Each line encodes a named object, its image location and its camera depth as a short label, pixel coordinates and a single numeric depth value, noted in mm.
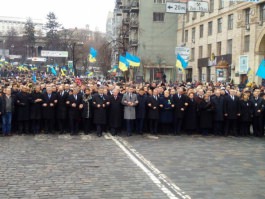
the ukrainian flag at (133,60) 26880
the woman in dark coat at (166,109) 15172
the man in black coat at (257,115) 15296
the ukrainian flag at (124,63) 28344
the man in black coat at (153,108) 14985
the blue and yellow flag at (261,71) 18266
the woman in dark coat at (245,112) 15273
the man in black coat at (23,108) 14539
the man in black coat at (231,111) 15202
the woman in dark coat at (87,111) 14812
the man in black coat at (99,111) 14617
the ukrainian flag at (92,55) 35325
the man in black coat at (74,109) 14734
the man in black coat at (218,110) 15188
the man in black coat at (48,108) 14727
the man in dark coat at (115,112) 14844
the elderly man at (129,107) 14766
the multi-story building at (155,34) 63719
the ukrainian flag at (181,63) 24375
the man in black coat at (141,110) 15023
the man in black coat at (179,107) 15109
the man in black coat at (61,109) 14820
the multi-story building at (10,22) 167312
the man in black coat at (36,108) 14633
